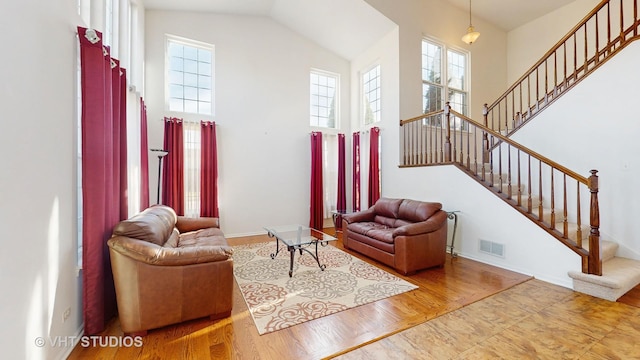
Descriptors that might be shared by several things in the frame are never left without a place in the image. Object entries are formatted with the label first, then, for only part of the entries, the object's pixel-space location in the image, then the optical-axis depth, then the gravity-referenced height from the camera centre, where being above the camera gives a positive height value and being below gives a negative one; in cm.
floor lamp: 399 +31
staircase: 262 +19
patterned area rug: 229 -119
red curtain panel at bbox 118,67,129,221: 248 +22
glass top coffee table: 307 -77
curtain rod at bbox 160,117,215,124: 465 +111
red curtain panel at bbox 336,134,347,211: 598 +4
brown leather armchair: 191 -79
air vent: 339 -95
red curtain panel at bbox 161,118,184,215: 443 +24
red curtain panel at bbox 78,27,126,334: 189 +3
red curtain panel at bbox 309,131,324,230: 562 -5
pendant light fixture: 423 +243
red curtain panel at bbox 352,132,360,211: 581 +21
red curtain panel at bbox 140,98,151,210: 380 +29
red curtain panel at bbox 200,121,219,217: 469 +19
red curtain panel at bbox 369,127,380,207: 533 +38
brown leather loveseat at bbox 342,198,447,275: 317 -76
